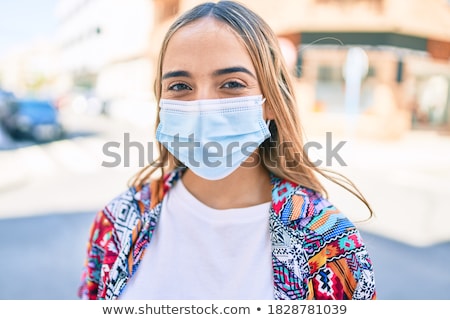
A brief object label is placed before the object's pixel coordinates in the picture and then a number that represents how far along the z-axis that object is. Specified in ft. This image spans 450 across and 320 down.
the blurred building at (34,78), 56.53
